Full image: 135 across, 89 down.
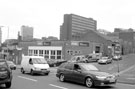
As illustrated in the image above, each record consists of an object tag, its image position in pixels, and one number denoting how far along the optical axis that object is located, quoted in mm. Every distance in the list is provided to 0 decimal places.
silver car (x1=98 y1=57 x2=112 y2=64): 29368
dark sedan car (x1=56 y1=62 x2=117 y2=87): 8186
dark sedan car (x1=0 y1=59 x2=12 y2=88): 7499
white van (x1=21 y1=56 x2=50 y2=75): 13575
